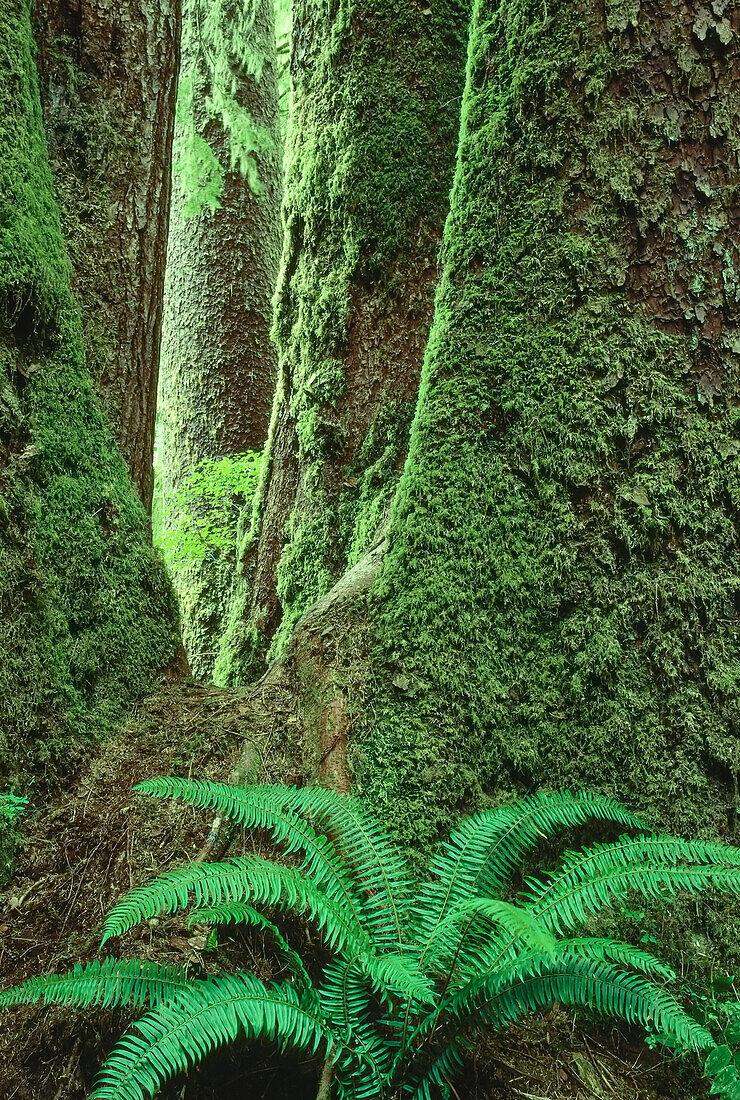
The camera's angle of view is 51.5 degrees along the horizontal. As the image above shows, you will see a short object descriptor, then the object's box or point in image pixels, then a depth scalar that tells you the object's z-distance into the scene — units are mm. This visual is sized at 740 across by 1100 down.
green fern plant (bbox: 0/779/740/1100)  1664
